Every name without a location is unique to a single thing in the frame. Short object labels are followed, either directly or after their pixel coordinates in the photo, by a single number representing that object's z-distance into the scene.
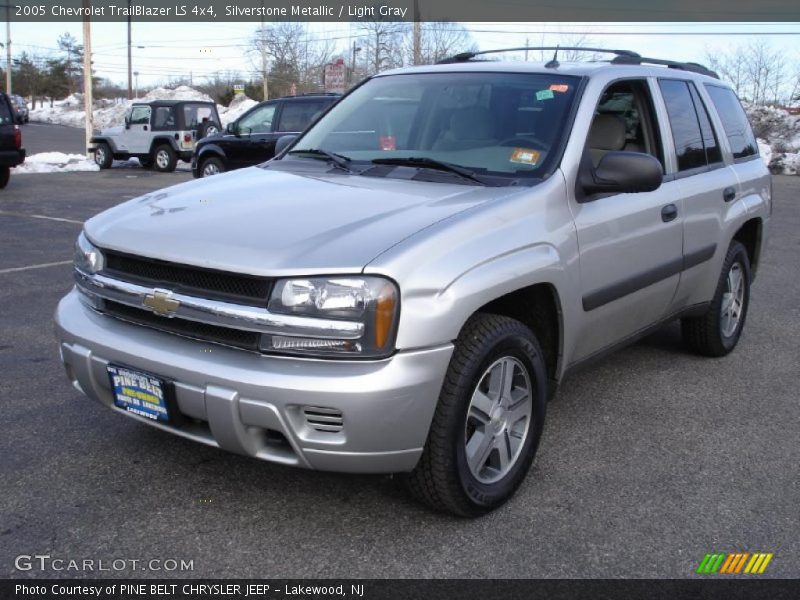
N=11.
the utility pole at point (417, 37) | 26.38
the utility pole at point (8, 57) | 60.44
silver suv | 2.78
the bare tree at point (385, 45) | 36.31
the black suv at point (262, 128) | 14.88
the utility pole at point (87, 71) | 22.44
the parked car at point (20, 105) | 49.44
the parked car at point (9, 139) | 14.15
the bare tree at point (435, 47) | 36.47
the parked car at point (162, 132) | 20.94
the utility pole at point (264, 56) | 43.38
